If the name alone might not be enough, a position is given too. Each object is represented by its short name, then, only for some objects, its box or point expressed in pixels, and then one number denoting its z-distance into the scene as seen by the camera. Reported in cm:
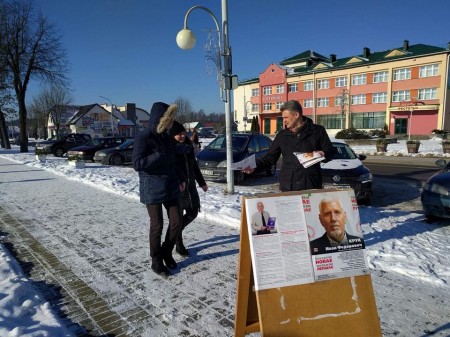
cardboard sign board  230
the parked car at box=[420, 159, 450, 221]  587
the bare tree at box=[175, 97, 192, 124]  7812
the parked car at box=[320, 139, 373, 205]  769
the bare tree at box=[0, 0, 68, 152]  2662
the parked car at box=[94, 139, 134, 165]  1800
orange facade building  4181
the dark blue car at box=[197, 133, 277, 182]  1045
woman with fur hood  367
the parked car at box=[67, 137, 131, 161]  1951
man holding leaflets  346
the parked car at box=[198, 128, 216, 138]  6339
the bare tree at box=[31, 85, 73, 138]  5988
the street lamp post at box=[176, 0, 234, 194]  831
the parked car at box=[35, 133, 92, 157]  2502
